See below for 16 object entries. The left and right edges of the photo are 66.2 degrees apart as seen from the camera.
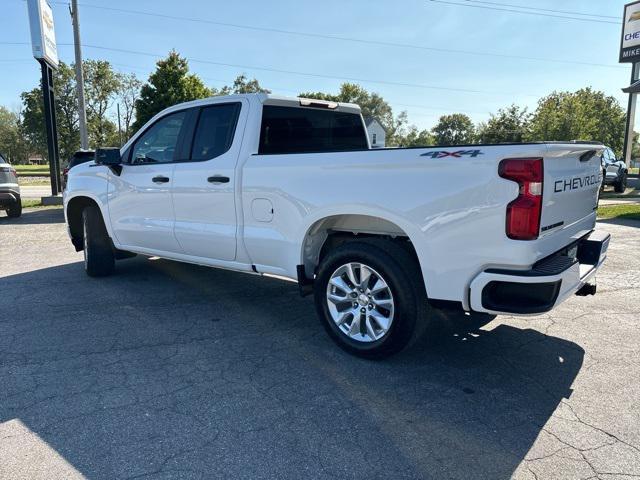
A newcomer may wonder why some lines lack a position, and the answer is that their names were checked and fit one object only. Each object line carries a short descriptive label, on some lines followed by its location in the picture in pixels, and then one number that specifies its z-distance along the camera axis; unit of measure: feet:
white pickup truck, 9.73
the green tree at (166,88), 110.42
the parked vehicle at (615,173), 62.39
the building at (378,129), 150.65
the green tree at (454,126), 252.83
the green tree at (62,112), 164.66
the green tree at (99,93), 172.04
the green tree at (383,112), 294.87
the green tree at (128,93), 187.21
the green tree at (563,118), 136.36
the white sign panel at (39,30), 49.60
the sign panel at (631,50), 90.68
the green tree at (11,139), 279.69
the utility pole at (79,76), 56.80
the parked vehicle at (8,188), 36.52
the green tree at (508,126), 173.75
